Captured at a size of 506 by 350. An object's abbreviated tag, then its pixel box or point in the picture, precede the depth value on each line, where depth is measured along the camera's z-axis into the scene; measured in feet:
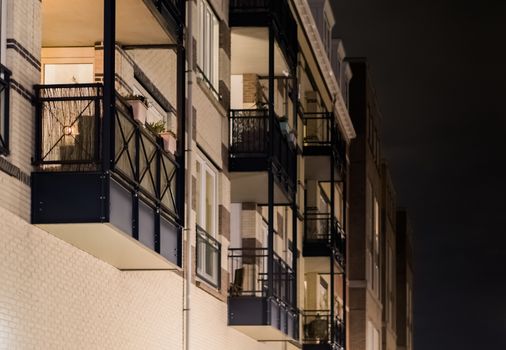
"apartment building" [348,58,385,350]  195.62
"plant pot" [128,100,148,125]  67.21
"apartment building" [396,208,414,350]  304.50
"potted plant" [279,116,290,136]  112.47
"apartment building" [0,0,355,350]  57.36
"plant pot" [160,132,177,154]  73.40
